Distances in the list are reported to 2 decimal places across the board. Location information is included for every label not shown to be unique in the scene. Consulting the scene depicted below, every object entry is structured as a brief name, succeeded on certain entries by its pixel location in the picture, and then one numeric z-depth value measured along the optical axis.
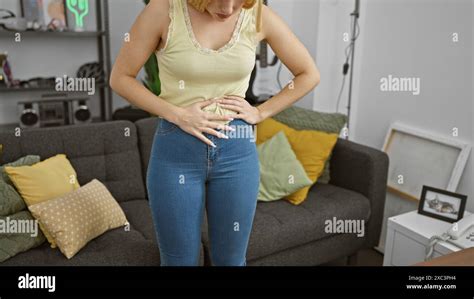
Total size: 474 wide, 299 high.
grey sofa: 1.68
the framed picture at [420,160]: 2.11
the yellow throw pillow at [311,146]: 2.23
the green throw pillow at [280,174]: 2.08
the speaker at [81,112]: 2.88
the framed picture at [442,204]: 1.95
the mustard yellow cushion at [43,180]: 1.65
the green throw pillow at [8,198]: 1.58
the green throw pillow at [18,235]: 1.52
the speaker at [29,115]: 2.71
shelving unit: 2.81
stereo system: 2.72
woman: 0.98
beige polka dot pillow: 1.56
